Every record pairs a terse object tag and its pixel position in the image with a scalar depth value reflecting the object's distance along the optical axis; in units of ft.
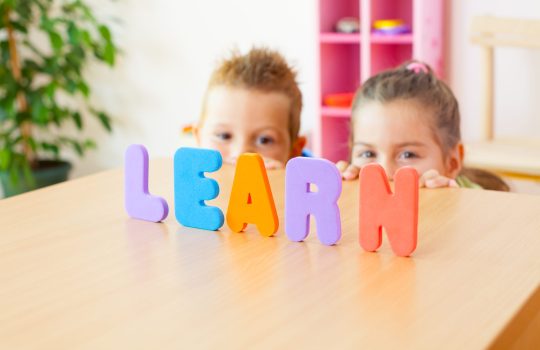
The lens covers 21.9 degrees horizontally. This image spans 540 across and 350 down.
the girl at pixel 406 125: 5.24
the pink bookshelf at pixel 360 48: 8.60
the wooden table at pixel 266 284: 3.49
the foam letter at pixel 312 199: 4.07
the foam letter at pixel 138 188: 4.41
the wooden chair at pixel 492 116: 7.02
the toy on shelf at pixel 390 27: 8.71
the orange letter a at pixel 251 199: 4.20
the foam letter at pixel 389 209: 3.95
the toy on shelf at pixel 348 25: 9.01
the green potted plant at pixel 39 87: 9.86
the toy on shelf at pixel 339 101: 9.15
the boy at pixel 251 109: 5.74
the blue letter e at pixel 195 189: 4.28
